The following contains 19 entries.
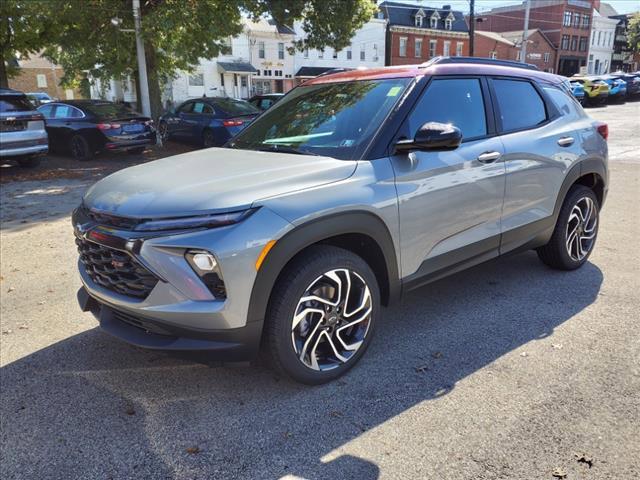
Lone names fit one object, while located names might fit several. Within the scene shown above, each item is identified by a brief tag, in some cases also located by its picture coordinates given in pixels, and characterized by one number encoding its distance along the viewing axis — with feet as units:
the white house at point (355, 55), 155.22
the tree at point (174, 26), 47.48
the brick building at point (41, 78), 166.50
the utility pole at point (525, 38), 106.87
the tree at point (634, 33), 188.39
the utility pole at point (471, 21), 99.86
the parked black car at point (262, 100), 56.23
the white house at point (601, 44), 230.48
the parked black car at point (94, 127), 42.50
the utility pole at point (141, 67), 48.11
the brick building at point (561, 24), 215.72
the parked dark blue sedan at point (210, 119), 46.29
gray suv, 8.61
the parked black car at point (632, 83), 107.55
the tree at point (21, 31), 47.03
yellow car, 92.99
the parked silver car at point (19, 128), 34.09
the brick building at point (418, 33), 168.35
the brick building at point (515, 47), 191.62
